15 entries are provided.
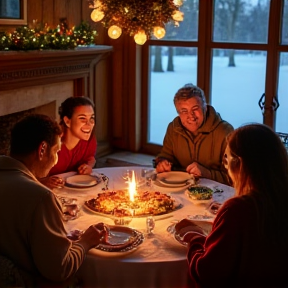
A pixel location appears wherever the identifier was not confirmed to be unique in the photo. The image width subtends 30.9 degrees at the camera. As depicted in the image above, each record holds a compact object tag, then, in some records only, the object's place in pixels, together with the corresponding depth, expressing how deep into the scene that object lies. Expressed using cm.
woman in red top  292
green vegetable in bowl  244
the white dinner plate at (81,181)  265
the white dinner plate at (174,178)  269
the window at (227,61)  418
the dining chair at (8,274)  165
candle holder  219
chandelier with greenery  252
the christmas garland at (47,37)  365
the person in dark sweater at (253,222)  165
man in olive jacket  297
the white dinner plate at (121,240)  192
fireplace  368
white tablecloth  186
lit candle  245
